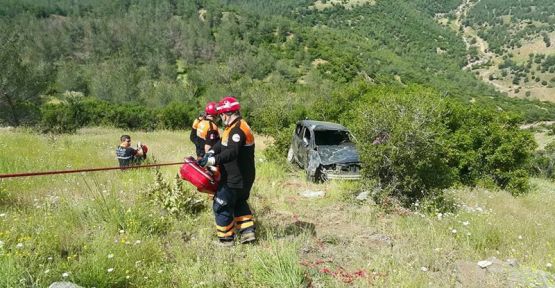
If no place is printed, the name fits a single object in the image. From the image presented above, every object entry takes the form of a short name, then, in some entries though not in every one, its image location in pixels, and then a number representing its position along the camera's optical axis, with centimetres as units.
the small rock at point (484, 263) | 422
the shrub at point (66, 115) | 2719
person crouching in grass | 916
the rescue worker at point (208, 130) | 719
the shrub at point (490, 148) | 1323
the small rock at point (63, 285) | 301
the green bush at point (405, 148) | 754
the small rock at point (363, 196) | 767
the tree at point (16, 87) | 2781
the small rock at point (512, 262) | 422
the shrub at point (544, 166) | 2870
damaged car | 1008
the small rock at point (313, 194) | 822
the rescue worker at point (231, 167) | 443
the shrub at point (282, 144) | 1401
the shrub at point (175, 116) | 3478
